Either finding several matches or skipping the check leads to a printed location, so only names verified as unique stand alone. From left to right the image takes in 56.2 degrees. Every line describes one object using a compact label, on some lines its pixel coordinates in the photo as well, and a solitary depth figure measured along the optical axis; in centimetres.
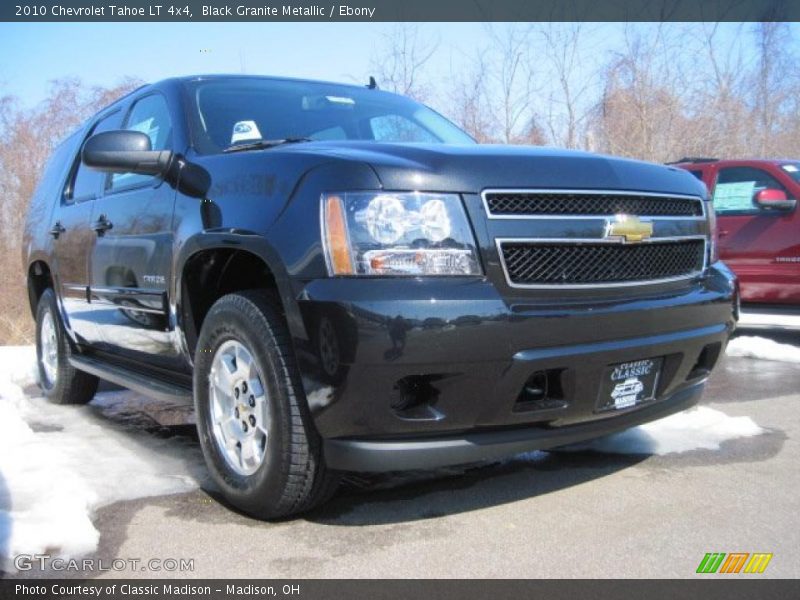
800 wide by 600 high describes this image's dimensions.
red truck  709
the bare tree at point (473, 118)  1415
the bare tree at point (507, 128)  1412
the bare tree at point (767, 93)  1977
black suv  236
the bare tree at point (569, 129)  1462
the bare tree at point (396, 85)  1326
